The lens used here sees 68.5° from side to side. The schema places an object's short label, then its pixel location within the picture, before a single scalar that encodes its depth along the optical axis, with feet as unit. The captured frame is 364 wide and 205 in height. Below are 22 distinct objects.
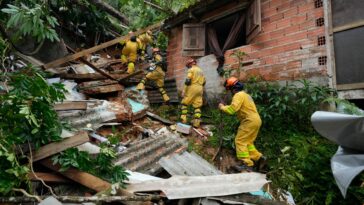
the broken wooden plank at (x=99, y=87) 20.95
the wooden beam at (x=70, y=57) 20.34
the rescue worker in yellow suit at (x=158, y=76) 26.40
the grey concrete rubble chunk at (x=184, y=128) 19.89
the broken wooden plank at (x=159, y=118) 21.60
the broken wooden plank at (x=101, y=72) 21.34
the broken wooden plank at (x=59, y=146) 9.51
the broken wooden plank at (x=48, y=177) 9.04
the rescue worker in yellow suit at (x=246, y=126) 16.39
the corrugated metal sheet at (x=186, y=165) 12.29
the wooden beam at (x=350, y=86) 15.41
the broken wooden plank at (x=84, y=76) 21.42
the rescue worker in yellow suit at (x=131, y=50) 29.19
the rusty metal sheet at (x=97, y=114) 15.46
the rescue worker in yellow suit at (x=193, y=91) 22.61
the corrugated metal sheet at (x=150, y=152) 13.26
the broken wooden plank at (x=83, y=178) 9.50
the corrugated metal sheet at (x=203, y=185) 9.29
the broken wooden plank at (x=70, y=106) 12.86
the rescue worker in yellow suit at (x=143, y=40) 32.65
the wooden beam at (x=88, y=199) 7.99
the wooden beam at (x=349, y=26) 15.46
